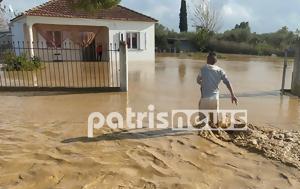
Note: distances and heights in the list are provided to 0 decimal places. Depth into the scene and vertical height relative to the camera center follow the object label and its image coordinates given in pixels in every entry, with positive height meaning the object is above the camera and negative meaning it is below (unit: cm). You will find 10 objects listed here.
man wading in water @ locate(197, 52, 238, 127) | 618 -75
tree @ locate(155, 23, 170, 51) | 4181 +51
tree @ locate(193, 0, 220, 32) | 4322 +329
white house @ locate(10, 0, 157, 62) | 2316 +127
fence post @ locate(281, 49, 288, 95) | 1141 -126
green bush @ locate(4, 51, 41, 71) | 1716 -100
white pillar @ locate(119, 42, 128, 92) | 1073 -78
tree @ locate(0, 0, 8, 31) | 4063 +271
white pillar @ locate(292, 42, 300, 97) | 1127 -115
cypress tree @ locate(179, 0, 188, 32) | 5228 +374
